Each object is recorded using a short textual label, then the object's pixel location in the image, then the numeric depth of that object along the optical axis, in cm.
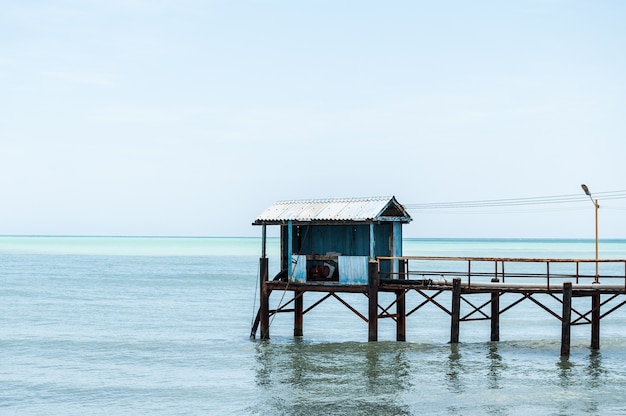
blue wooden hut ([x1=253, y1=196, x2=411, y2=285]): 3050
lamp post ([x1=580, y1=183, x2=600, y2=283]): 3234
